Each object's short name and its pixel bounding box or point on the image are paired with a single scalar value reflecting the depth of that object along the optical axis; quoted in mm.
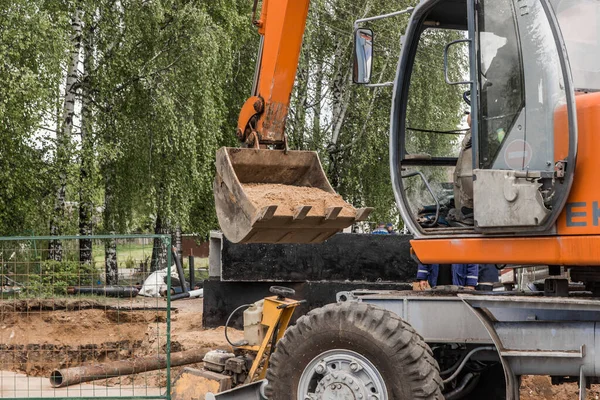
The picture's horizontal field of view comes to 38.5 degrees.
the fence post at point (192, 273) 17797
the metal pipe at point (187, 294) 16031
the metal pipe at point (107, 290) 11859
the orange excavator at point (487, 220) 4934
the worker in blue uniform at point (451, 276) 8539
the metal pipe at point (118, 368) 8094
